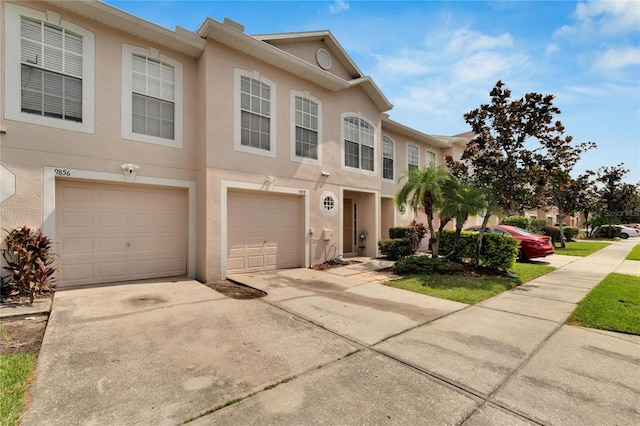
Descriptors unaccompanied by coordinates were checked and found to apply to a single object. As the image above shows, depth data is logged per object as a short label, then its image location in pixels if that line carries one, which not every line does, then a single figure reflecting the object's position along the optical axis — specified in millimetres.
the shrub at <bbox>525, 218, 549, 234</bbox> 22056
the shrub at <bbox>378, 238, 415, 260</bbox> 11461
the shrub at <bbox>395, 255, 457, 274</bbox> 9023
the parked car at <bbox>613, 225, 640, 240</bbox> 31391
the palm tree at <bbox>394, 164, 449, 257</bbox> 9383
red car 11703
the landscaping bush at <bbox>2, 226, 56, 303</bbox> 5703
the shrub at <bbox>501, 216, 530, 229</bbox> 22788
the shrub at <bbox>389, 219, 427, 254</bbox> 12836
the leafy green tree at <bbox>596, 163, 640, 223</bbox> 25195
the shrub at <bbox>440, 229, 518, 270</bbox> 9008
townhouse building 6289
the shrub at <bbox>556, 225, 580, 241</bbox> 22811
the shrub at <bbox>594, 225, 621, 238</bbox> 30419
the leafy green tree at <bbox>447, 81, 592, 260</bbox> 8305
